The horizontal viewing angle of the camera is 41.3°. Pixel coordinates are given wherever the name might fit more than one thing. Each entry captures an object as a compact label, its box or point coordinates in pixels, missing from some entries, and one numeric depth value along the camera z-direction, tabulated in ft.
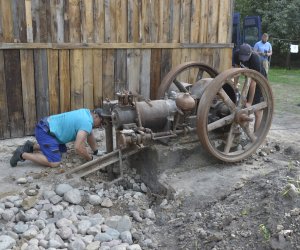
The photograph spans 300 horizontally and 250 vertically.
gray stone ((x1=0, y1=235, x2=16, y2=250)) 11.79
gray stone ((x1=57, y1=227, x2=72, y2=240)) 12.75
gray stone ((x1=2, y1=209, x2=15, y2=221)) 13.58
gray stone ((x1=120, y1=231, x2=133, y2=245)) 13.01
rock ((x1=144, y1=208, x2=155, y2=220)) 14.88
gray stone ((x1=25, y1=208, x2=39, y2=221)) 13.66
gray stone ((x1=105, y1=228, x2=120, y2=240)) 13.12
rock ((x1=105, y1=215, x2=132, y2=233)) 13.70
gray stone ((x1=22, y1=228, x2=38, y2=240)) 12.54
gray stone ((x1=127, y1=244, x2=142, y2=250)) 12.43
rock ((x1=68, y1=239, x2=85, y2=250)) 12.17
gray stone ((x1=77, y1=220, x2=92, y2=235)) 13.15
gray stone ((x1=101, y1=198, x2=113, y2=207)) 15.31
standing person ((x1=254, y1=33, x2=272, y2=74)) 45.42
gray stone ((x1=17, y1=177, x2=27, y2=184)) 16.10
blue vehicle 46.62
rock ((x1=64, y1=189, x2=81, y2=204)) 14.89
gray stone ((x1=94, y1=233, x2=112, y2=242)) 12.83
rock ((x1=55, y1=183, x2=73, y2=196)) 15.23
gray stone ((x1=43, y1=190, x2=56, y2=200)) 14.90
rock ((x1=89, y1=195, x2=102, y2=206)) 15.29
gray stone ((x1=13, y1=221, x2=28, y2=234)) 12.91
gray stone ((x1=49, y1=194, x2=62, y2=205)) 14.70
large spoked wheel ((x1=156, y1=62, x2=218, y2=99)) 20.20
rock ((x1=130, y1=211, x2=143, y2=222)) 14.65
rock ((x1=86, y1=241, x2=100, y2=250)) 12.25
